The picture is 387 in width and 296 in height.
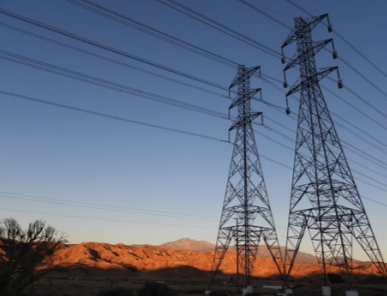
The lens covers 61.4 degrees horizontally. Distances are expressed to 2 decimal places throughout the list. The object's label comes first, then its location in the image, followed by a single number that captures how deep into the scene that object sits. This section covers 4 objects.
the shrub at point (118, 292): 29.25
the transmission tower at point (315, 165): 26.84
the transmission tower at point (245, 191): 34.72
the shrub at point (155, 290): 27.90
